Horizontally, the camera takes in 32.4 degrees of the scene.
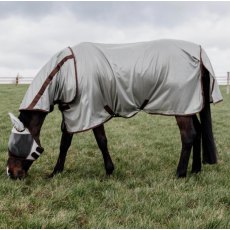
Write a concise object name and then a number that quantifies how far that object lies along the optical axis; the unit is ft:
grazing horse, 19.69
